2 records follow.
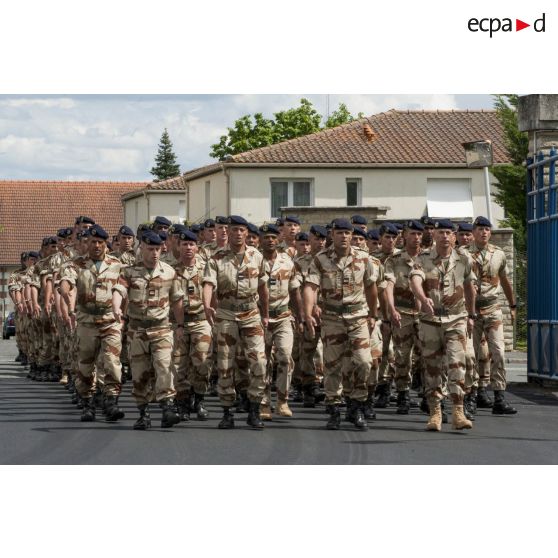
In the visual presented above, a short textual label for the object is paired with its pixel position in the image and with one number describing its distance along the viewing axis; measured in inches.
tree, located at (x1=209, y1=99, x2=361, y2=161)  2888.8
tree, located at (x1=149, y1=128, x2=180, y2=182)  4522.6
